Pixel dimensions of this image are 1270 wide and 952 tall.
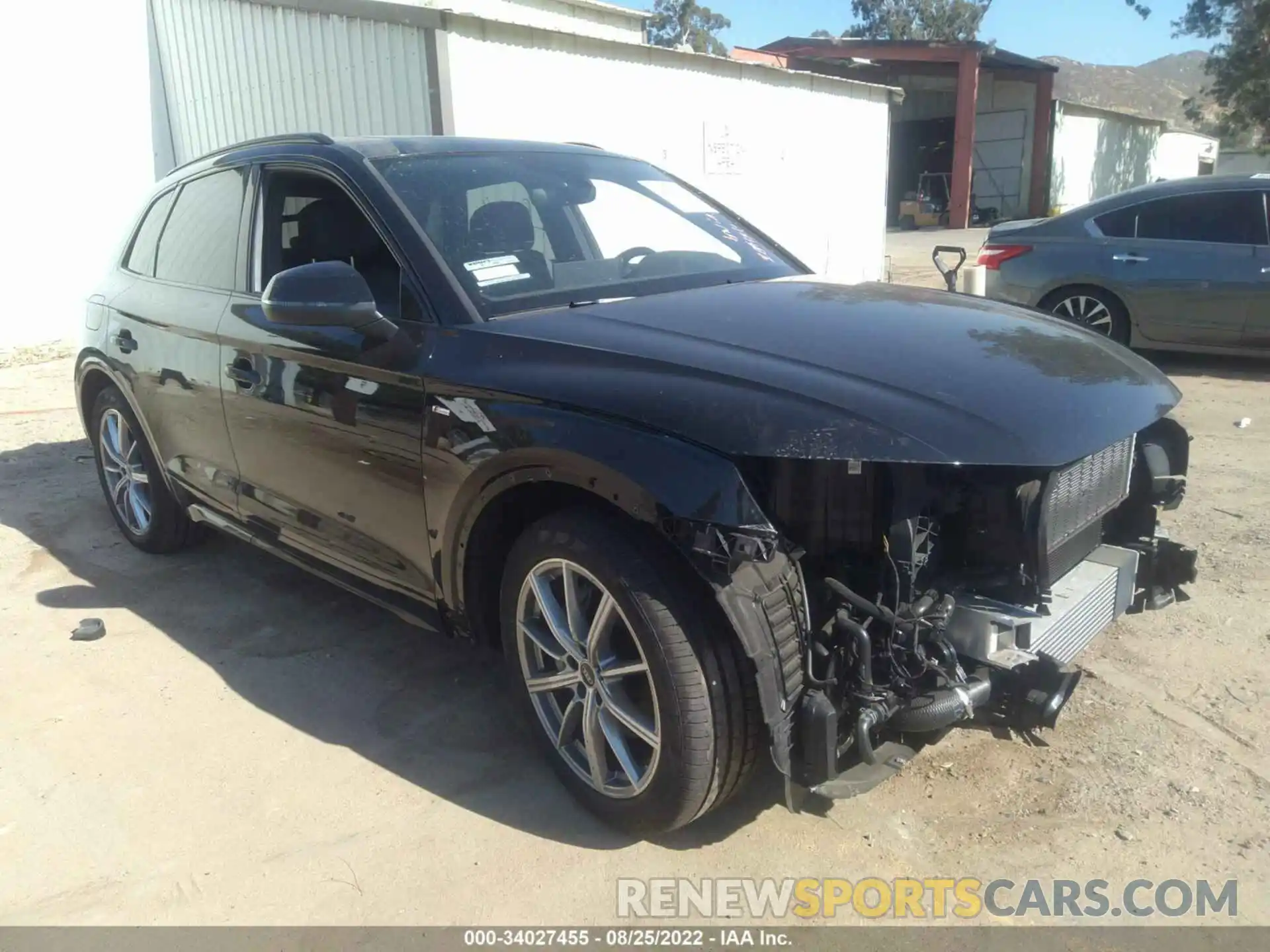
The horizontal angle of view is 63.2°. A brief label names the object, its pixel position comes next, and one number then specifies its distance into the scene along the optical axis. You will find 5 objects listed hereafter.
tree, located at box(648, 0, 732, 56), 62.69
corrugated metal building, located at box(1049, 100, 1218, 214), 31.09
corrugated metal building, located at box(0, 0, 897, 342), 8.40
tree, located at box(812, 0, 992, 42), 62.69
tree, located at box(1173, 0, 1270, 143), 23.67
